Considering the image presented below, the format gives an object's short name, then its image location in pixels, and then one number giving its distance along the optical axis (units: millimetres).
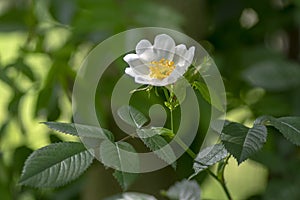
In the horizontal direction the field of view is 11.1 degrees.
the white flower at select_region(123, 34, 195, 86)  886
